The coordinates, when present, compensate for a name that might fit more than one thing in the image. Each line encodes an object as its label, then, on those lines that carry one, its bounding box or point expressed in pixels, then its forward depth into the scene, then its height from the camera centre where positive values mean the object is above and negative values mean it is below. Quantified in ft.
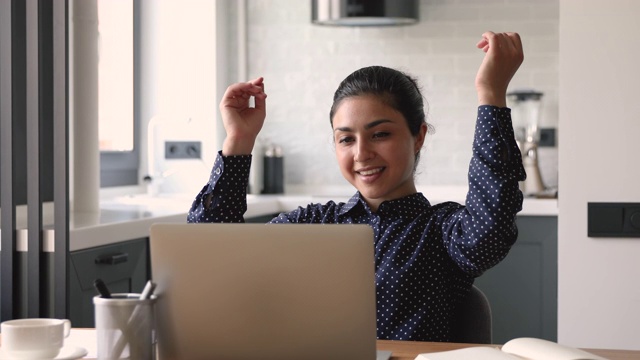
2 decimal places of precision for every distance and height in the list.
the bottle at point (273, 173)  14.56 -0.56
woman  5.53 -0.35
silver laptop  4.27 -0.69
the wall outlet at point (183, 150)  14.60 -0.20
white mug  4.65 -0.99
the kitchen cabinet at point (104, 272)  8.79 -1.32
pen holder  4.39 -0.88
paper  4.31 -1.01
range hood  13.51 +1.79
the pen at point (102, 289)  4.41 -0.71
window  13.91 +0.67
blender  13.20 +0.11
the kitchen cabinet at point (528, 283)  12.10 -1.88
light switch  7.45 -0.65
